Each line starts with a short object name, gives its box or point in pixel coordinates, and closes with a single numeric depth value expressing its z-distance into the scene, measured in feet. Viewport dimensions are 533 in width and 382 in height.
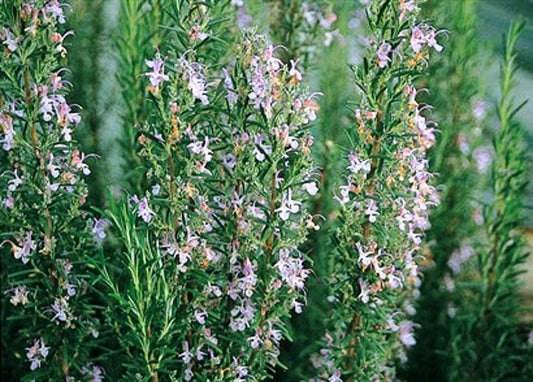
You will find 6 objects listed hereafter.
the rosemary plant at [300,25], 2.43
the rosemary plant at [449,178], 2.60
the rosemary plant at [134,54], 2.35
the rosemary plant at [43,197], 1.83
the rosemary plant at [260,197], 1.74
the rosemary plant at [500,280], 2.27
